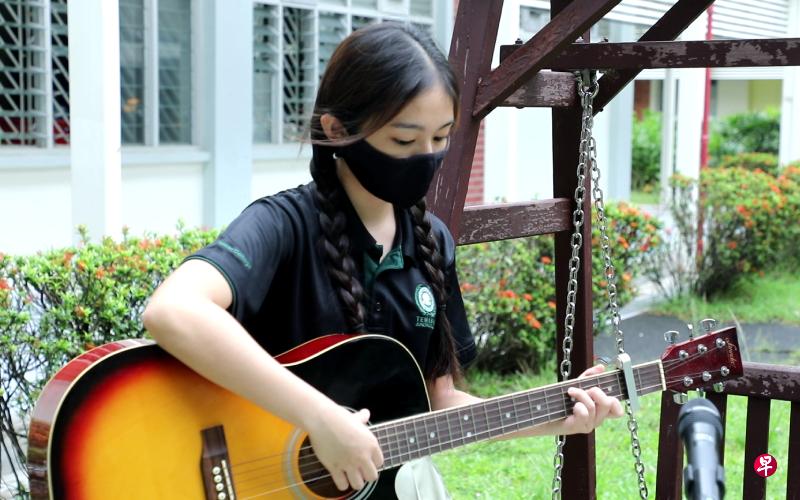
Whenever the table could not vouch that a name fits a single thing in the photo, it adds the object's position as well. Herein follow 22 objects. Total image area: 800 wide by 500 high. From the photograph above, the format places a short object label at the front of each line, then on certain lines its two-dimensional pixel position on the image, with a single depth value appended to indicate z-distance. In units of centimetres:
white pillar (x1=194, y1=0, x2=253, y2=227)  747
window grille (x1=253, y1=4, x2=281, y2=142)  822
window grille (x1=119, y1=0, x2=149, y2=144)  726
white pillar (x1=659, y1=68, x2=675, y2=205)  1212
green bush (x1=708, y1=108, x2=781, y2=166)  2475
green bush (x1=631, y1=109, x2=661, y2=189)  2452
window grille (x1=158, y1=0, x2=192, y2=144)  749
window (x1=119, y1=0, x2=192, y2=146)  731
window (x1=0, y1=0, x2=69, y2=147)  647
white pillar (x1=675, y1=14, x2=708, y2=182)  1227
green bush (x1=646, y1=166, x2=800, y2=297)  993
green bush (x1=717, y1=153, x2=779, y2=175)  1508
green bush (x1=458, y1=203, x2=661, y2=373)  675
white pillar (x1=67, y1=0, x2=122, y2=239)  486
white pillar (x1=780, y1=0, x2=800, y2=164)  1463
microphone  144
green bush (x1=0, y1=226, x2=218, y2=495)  398
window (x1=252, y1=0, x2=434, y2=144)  824
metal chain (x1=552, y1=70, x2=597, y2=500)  308
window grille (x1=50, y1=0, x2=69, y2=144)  667
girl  179
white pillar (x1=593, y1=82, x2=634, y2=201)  1193
